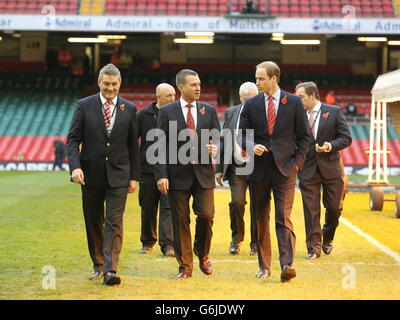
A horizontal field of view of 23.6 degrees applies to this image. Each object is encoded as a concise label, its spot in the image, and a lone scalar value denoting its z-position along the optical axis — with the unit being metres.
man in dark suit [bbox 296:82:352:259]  12.76
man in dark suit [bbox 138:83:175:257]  12.73
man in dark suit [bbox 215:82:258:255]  12.66
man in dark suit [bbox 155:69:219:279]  10.50
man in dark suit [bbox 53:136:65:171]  39.03
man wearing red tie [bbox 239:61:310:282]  10.26
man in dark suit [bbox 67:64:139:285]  10.05
